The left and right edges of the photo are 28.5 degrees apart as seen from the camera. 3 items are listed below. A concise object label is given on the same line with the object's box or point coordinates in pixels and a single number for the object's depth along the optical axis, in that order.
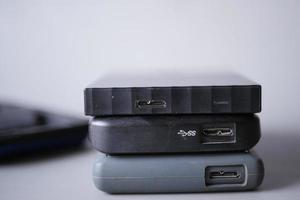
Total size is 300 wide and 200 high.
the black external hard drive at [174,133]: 0.26
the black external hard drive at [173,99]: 0.26
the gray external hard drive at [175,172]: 0.26
